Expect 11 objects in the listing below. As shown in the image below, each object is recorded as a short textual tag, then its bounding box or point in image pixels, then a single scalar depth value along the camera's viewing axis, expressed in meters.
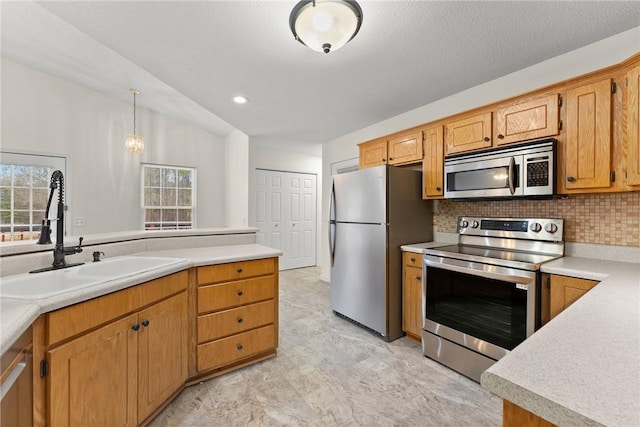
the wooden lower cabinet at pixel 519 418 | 0.58
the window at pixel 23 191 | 3.46
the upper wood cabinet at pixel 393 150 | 2.85
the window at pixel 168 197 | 4.67
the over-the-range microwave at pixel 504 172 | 1.95
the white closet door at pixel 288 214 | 5.33
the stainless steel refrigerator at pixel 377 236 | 2.64
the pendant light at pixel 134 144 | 3.77
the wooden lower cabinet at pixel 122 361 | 1.11
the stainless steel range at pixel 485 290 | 1.81
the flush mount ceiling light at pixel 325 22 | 1.43
